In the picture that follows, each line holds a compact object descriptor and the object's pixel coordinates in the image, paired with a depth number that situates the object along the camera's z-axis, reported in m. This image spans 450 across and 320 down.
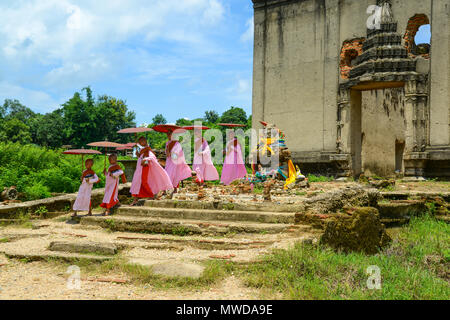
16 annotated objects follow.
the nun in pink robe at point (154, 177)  8.29
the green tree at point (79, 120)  38.97
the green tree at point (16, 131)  41.19
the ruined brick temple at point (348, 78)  11.48
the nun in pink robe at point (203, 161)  10.55
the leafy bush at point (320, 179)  13.21
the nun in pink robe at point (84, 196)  7.65
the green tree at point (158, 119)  59.58
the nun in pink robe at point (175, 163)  9.27
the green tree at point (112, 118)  41.38
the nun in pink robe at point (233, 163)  11.39
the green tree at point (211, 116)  53.17
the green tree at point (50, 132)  42.16
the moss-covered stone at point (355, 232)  4.98
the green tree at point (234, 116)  49.22
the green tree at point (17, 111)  56.06
